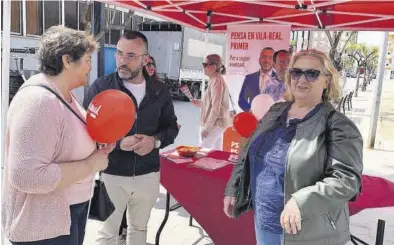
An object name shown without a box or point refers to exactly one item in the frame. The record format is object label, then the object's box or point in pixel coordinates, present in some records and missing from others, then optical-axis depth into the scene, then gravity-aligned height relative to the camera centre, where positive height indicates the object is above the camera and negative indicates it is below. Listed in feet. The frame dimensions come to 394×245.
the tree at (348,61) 130.31 +5.63
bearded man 7.42 -1.69
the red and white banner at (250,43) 14.90 +1.19
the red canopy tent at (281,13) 12.95 +2.30
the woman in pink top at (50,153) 4.38 -1.16
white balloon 10.21 -0.93
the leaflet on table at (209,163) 9.30 -2.43
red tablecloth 8.71 -3.13
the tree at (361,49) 101.70 +8.20
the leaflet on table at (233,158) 10.11 -2.44
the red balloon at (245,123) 9.30 -1.33
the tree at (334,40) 32.69 +3.28
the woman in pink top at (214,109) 14.98 -1.59
